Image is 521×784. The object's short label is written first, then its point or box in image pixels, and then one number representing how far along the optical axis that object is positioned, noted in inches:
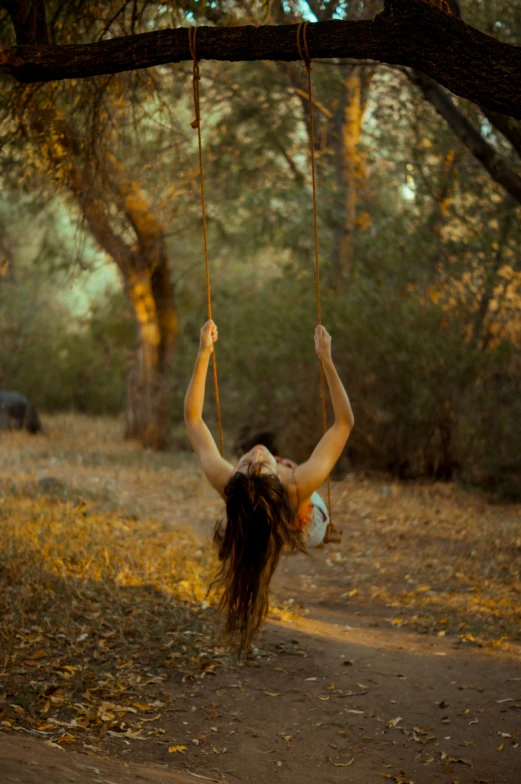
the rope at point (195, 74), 123.6
